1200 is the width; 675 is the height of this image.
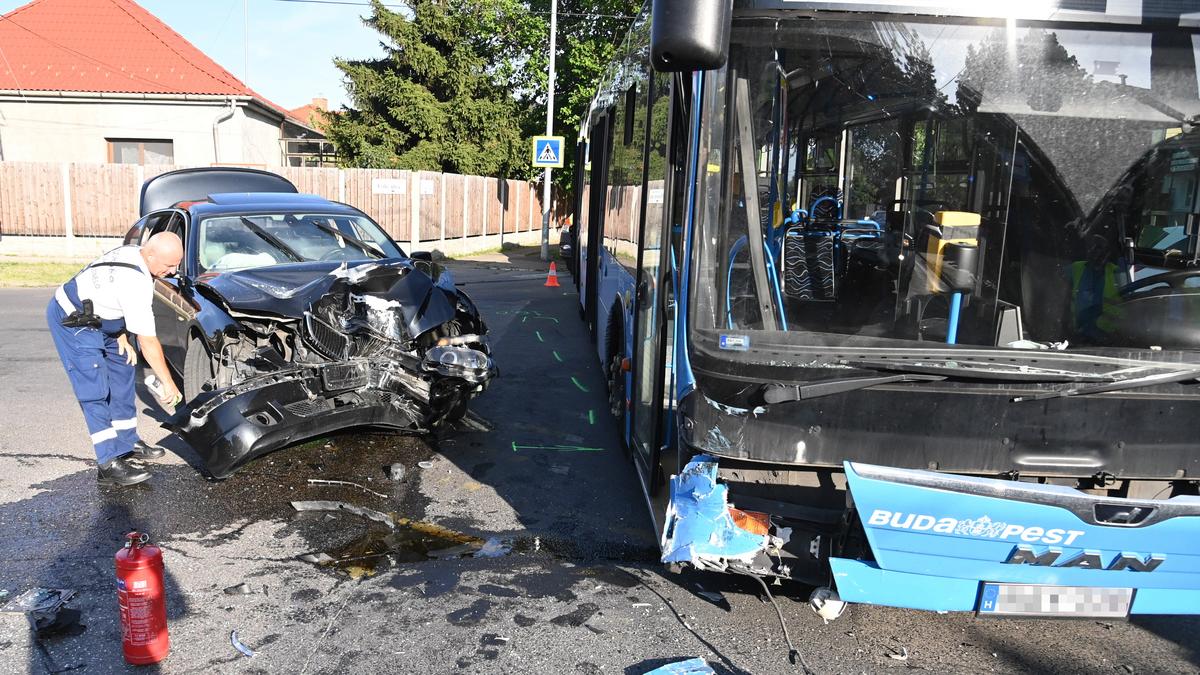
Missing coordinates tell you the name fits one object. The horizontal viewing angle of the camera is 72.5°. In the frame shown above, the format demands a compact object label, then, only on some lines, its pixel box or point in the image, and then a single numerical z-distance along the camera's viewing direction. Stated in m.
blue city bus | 3.08
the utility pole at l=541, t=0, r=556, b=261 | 23.94
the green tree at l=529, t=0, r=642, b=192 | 28.95
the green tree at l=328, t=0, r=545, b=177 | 29.02
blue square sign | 20.81
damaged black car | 5.17
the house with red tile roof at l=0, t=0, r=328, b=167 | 23.64
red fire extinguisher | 3.24
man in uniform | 5.23
